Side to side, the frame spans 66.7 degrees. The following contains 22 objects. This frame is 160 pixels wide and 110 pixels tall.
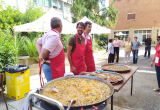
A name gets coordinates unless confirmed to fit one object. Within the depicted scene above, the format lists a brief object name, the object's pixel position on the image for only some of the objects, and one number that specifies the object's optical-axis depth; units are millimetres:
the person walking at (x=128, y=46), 8383
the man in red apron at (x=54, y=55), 1862
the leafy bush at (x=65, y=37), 11316
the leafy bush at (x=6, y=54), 3486
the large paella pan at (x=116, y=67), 2525
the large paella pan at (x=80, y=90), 1197
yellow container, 3229
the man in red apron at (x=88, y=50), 2836
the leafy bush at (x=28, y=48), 7781
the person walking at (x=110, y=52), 7666
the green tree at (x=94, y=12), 17359
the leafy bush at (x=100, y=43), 17588
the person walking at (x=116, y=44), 8336
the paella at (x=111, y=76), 1915
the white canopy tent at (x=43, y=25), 5887
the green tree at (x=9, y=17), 8702
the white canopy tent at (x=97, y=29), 9381
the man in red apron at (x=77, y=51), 2492
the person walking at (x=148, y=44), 10464
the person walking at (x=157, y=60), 3541
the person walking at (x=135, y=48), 8295
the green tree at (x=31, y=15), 9953
